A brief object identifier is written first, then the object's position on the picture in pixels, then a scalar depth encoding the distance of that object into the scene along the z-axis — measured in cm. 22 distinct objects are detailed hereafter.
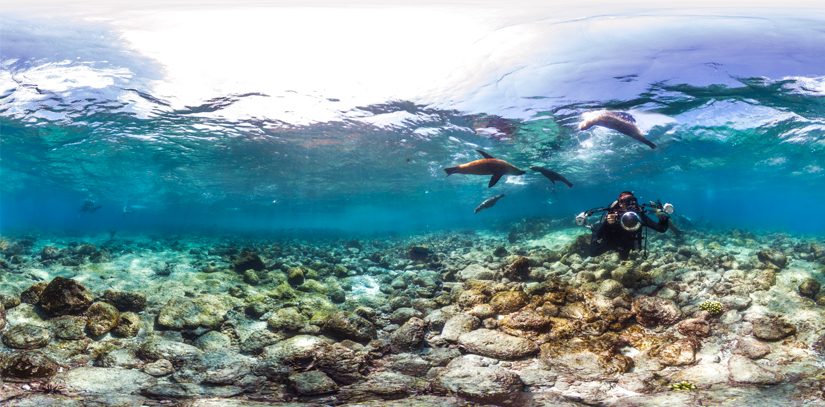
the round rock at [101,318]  466
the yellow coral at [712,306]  515
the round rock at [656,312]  501
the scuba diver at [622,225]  568
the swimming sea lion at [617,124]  770
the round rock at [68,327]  448
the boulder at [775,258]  784
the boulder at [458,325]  502
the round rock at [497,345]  430
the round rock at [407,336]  482
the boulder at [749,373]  340
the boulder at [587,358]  379
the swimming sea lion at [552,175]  735
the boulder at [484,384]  320
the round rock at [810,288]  546
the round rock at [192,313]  517
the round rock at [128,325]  481
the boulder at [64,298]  493
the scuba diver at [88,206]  2100
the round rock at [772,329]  434
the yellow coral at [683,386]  334
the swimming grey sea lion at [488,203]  830
